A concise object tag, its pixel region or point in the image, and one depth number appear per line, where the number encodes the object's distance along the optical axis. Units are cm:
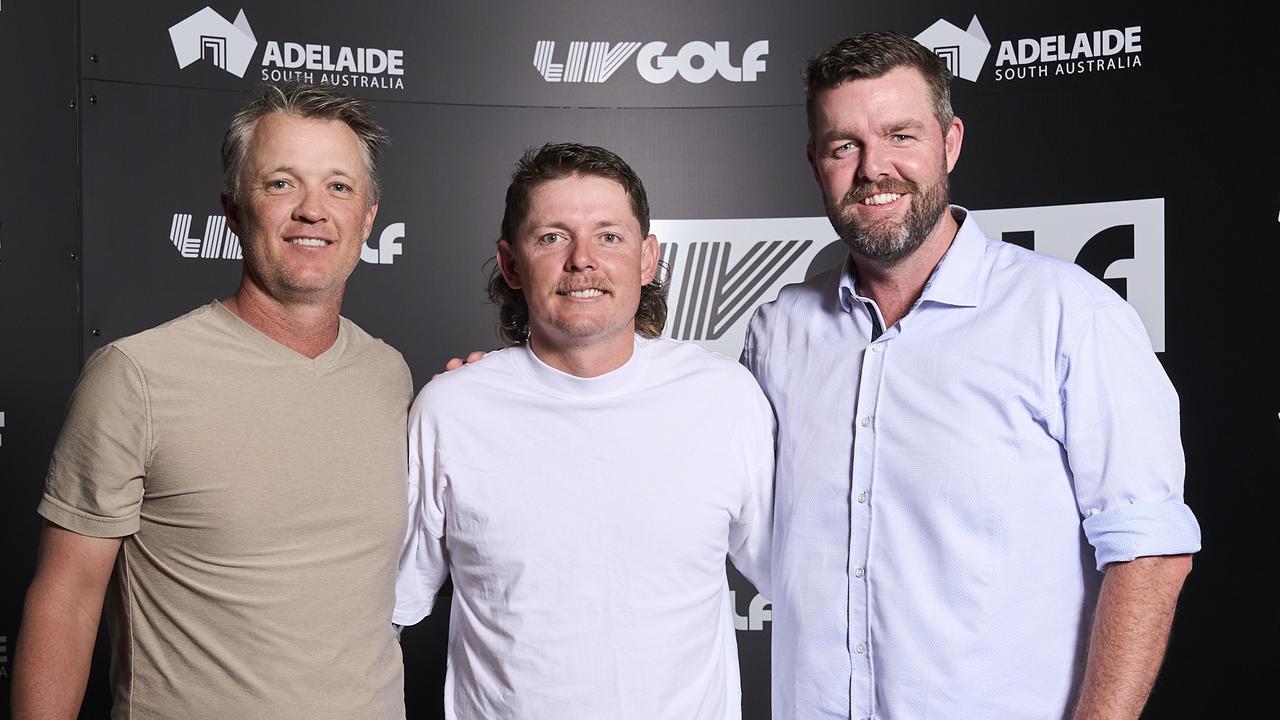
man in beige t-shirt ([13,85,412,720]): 144
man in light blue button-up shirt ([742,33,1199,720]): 144
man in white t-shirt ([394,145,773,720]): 154
